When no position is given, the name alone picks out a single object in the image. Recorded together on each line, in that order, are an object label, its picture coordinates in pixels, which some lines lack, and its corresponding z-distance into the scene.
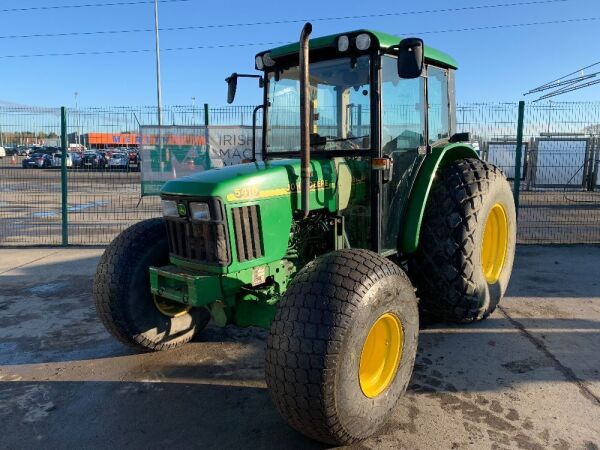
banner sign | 8.04
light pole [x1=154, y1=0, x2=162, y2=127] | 26.19
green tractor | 2.56
